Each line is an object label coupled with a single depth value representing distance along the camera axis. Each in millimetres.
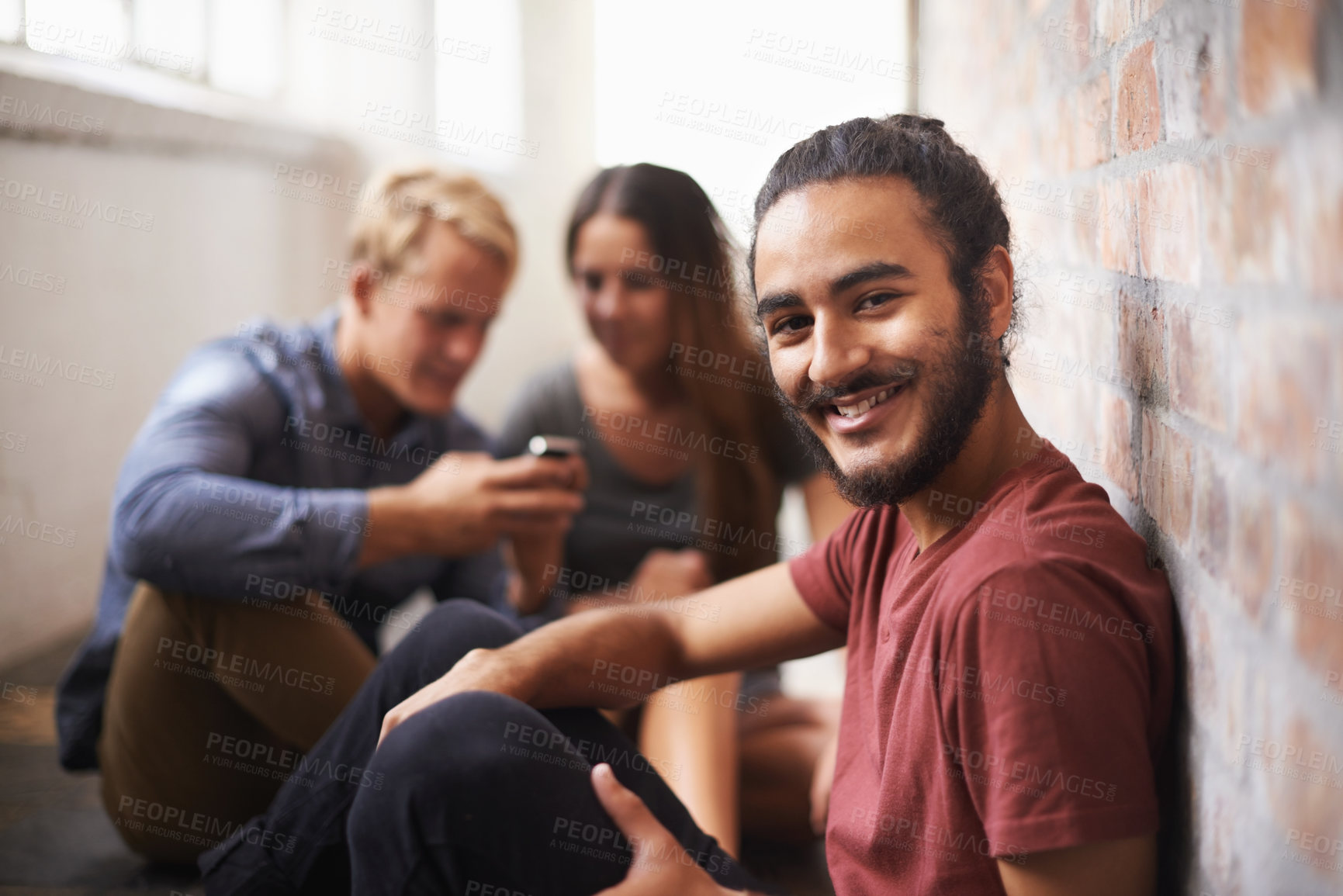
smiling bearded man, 658
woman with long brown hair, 1857
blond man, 1418
